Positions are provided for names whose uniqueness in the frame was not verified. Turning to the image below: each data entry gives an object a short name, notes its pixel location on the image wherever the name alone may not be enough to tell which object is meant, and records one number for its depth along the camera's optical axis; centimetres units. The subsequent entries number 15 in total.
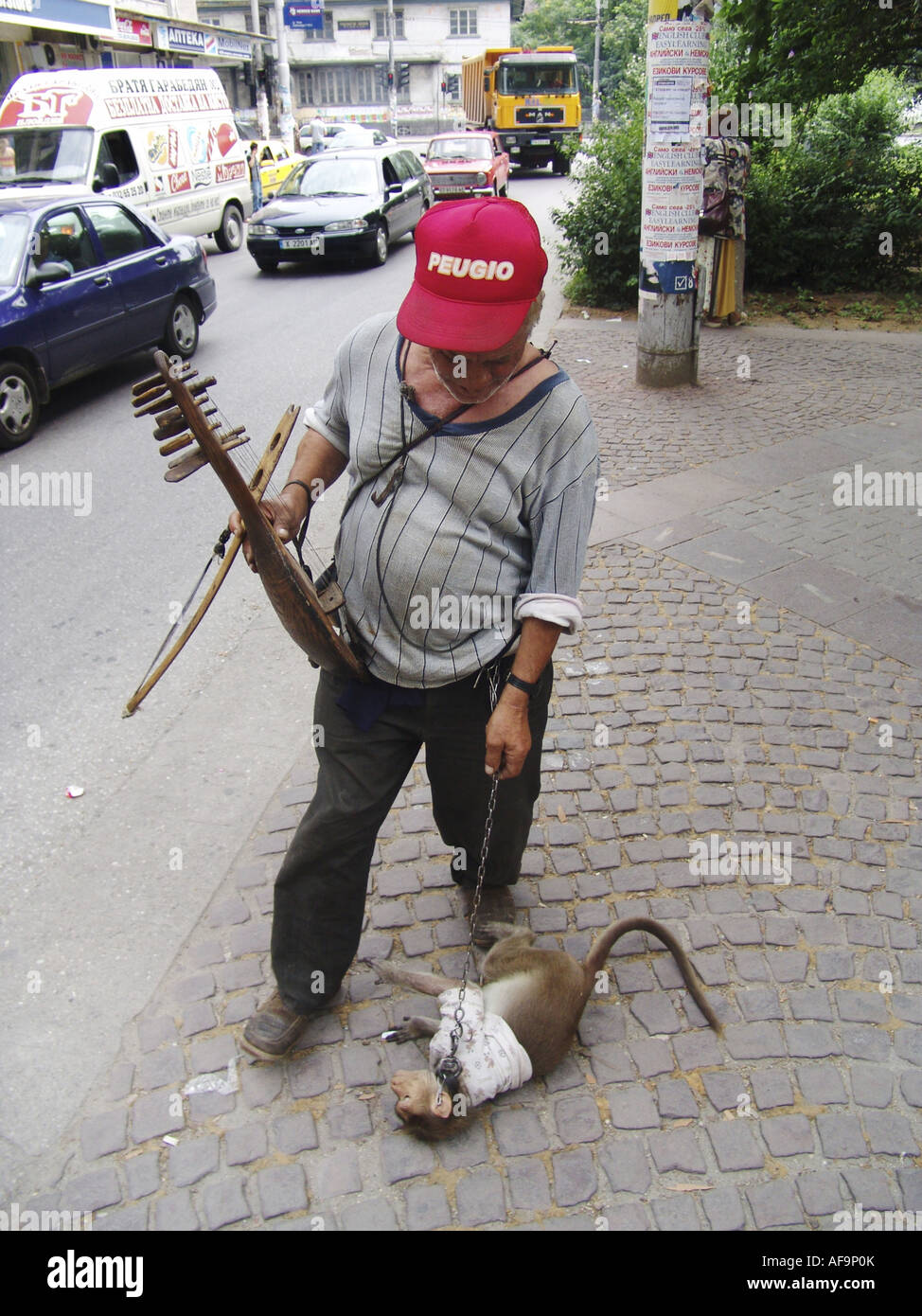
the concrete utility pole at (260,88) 3744
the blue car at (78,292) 822
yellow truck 3212
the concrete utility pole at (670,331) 889
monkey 252
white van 1422
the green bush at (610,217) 1175
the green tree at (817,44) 1034
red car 2200
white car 3060
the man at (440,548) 222
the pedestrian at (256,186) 2181
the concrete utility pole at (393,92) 5506
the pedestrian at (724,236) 1031
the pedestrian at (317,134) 3377
